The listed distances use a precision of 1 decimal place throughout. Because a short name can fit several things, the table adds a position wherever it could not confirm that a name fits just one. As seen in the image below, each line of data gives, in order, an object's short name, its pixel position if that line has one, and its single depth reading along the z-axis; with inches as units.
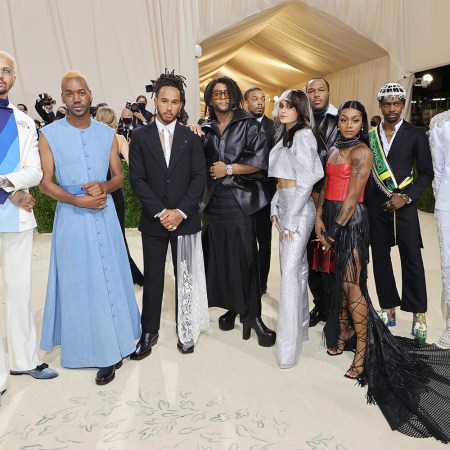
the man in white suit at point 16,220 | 93.7
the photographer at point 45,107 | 248.0
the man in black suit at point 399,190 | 115.9
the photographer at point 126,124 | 257.5
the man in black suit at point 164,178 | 107.1
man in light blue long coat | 99.1
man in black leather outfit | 114.3
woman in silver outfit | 102.2
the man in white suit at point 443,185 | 112.0
